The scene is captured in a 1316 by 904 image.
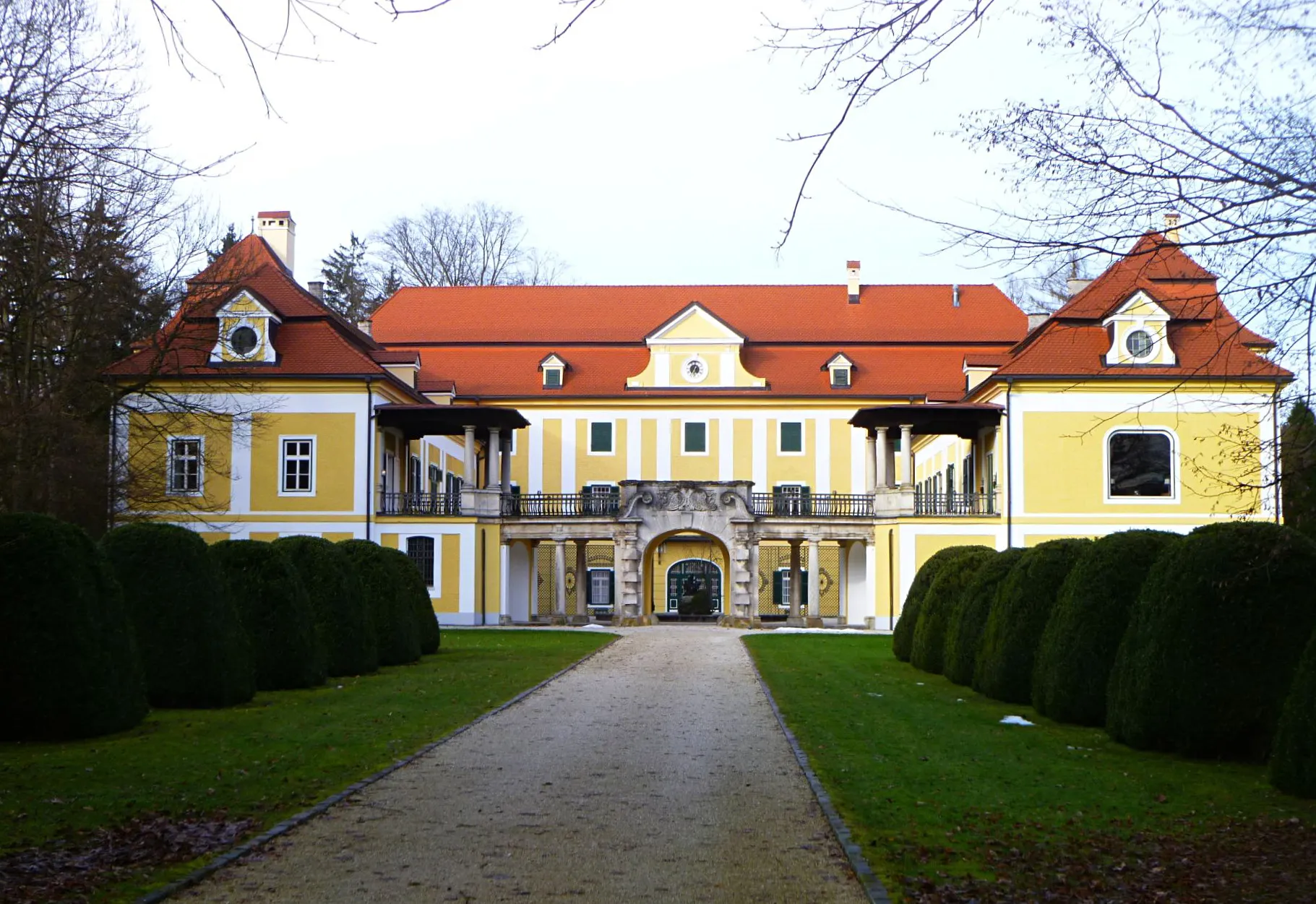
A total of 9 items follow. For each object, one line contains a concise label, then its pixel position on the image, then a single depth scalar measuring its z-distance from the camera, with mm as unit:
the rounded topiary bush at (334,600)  20828
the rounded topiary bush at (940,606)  22672
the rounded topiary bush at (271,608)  18266
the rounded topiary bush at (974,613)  19875
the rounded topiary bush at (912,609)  25562
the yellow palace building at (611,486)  39938
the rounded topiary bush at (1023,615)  17156
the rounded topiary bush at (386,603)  23438
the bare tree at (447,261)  65000
